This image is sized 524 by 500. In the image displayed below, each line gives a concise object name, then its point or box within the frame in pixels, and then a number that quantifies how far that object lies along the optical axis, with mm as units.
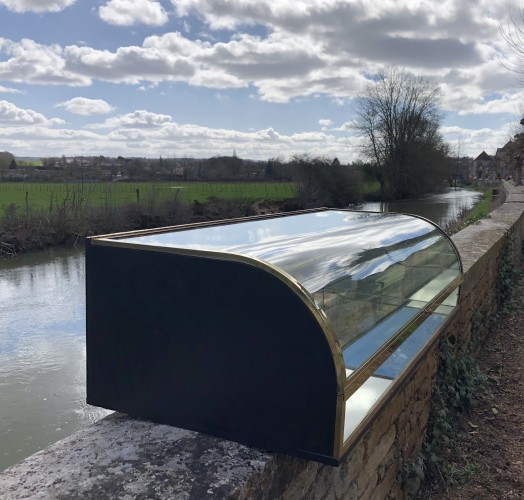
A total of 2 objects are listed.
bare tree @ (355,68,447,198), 47041
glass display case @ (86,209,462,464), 1678
